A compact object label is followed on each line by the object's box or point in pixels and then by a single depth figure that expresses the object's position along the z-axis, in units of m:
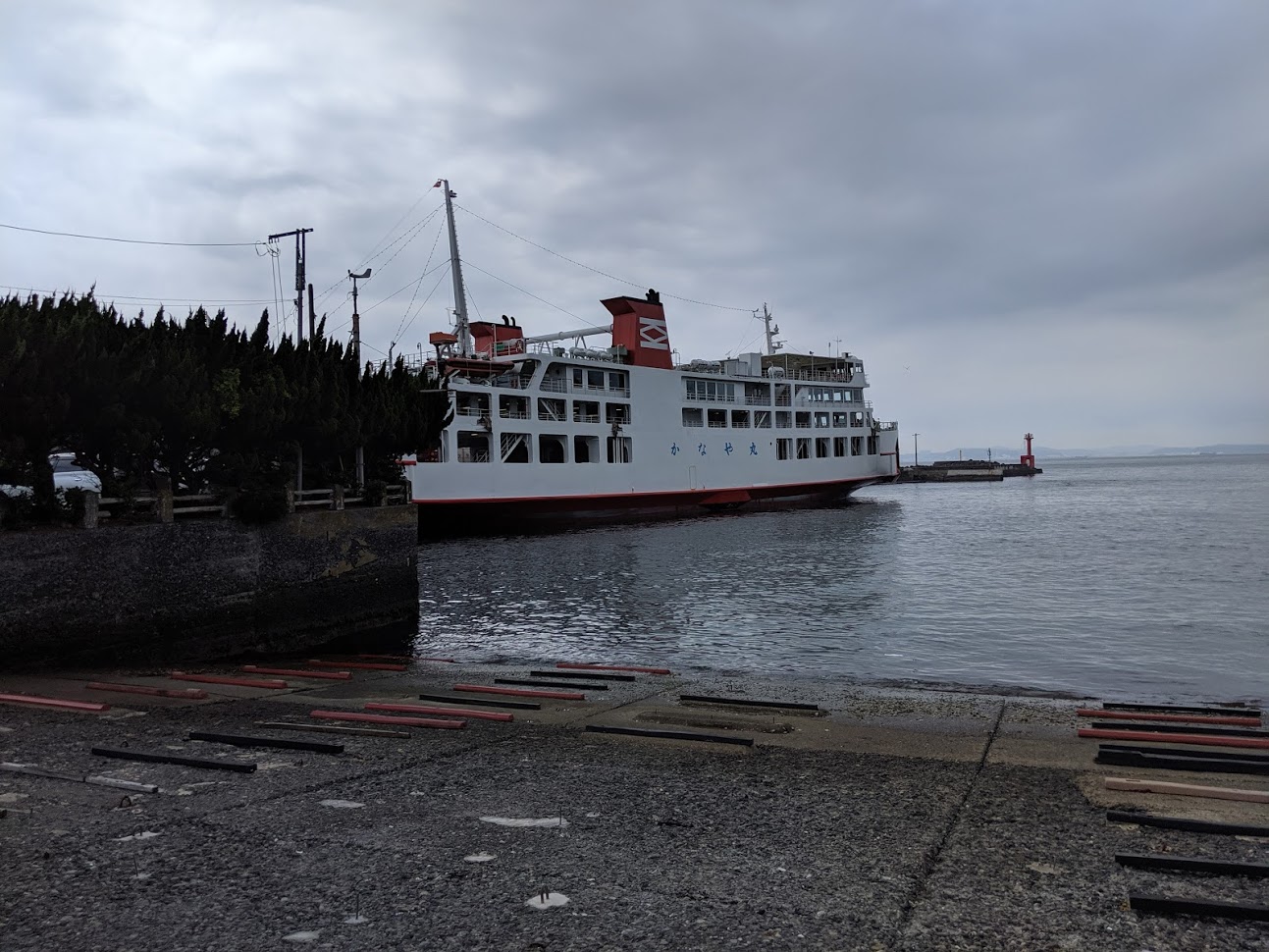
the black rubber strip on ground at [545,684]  10.34
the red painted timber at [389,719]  7.72
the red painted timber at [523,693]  9.63
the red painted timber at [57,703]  8.36
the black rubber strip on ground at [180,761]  6.13
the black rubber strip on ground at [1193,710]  9.30
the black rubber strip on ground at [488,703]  8.89
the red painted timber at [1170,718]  8.34
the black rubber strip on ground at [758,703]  9.02
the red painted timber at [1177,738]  7.15
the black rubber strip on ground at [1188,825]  4.71
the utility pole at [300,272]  27.25
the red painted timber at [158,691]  9.32
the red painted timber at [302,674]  11.20
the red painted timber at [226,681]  10.11
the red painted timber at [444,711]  8.20
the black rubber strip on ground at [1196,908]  3.70
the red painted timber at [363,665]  12.27
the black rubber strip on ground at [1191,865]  4.16
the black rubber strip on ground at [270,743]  6.69
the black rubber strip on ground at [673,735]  7.07
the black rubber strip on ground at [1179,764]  6.20
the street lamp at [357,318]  31.11
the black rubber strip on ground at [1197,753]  6.56
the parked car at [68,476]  27.59
